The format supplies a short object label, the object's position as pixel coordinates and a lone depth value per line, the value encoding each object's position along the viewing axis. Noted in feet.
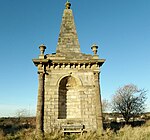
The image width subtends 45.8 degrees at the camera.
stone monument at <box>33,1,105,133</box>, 34.92
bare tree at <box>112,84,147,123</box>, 115.65
